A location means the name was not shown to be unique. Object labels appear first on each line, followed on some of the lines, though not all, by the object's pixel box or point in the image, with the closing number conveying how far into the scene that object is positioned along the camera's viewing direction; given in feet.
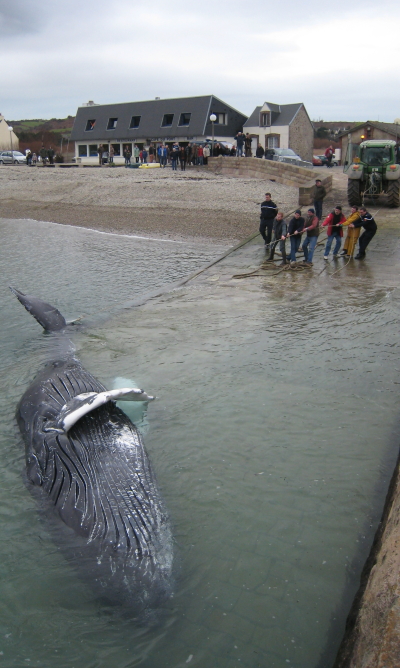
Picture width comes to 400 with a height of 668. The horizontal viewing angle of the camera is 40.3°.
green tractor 66.03
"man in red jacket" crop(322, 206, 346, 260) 48.19
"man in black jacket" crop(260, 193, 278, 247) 51.39
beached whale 13.37
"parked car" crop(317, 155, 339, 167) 140.26
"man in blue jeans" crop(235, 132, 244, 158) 106.63
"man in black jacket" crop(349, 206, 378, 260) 47.50
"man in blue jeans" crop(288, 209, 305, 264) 46.60
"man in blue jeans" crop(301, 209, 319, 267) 46.44
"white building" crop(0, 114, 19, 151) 212.84
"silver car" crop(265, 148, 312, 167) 98.81
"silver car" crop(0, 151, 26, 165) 152.46
